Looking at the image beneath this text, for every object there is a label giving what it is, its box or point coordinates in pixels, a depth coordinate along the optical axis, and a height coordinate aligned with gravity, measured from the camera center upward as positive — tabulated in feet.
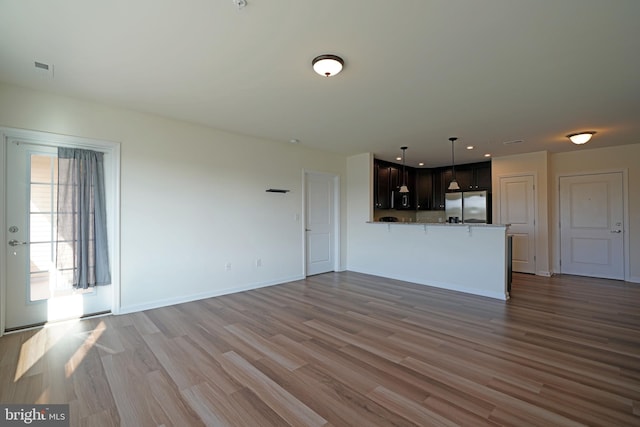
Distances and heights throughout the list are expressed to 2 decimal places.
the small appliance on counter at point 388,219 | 24.24 -0.23
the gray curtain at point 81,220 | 10.75 -0.06
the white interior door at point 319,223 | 19.06 -0.44
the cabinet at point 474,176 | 22.22 +3.16
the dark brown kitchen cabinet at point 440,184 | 24.85 +2.75
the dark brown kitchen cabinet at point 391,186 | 21.74 +2.43
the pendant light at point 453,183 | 16.27 +2.00
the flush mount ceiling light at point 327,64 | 7.92 +4.27
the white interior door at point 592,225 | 17.81 -0.68
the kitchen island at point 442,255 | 14.17 -2.24
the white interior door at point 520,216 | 19.60 -0.05
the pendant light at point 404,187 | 18.38 +1.86
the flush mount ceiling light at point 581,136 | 14.75 +4.06
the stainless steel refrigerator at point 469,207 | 21.74 +0.72
